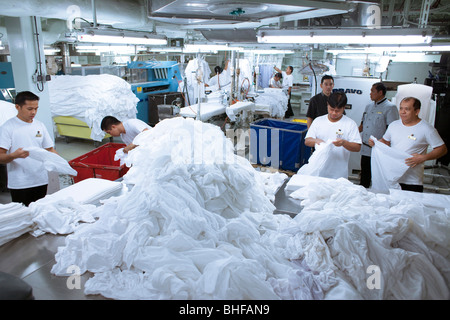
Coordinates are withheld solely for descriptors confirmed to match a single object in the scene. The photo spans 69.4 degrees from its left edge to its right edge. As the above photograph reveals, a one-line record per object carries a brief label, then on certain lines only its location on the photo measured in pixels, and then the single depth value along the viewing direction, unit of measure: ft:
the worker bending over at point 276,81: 37.11
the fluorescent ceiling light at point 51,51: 33.42
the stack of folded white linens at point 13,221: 6.90
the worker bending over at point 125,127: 12.76
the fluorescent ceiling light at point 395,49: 16.13
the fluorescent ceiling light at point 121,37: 12.30
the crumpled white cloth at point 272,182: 9.46
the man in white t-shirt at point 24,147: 10.32
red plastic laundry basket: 13.34
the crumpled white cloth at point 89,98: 24.77
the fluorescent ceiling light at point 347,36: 10.85
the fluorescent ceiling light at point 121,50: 26.04
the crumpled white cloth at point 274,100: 30.37
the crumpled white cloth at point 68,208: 7.34
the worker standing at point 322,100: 15.70
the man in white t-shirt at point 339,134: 11.57
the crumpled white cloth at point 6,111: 16.30
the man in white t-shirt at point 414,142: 10.55
